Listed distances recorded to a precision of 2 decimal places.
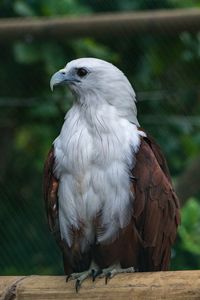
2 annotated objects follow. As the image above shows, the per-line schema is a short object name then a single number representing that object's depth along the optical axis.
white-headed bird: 8.73
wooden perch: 7.37
